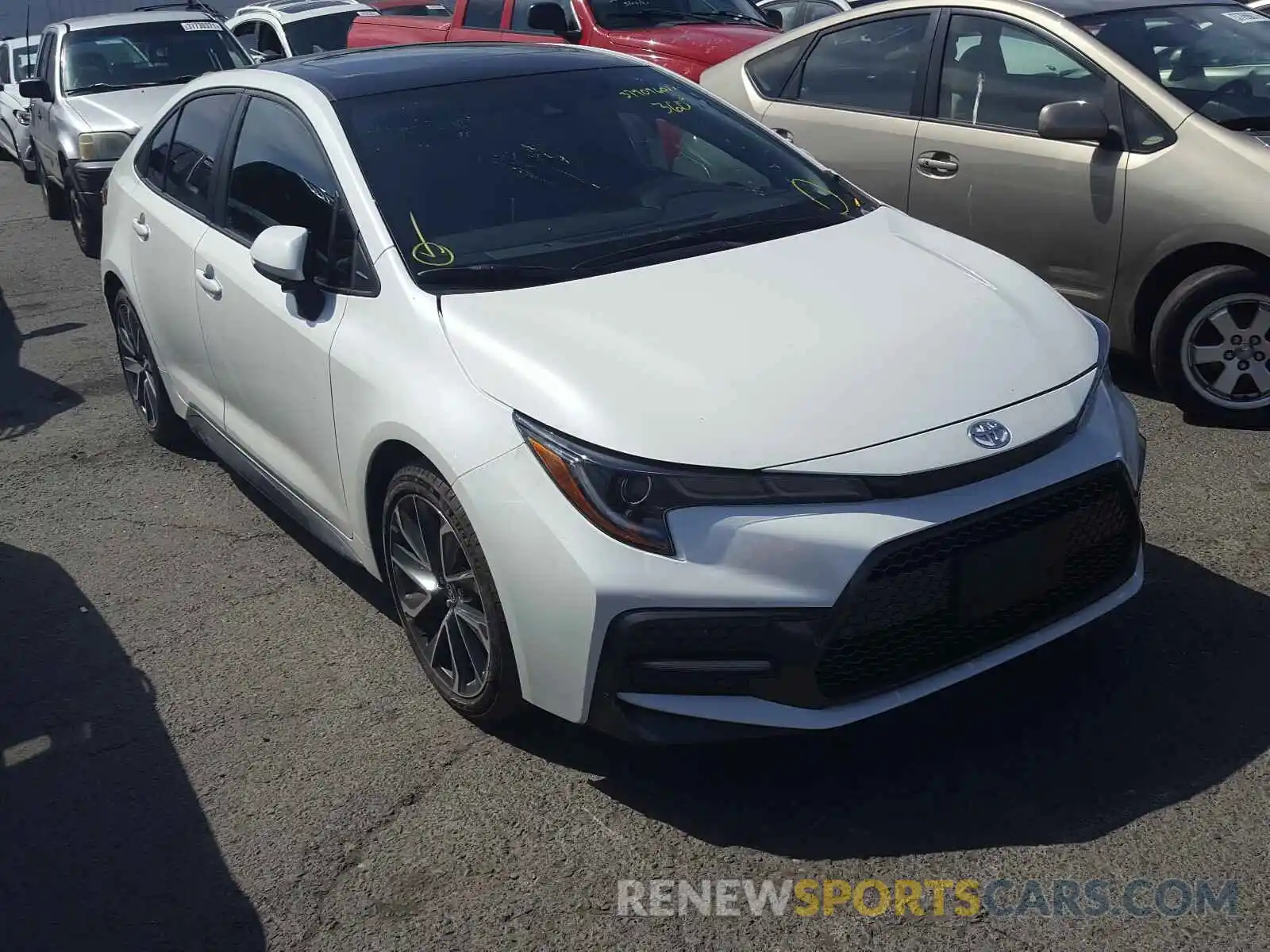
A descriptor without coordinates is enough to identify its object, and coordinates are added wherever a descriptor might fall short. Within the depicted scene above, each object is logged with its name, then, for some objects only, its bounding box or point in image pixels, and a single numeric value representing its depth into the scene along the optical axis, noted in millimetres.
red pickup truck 9734
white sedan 3049
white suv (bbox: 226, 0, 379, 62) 14359
